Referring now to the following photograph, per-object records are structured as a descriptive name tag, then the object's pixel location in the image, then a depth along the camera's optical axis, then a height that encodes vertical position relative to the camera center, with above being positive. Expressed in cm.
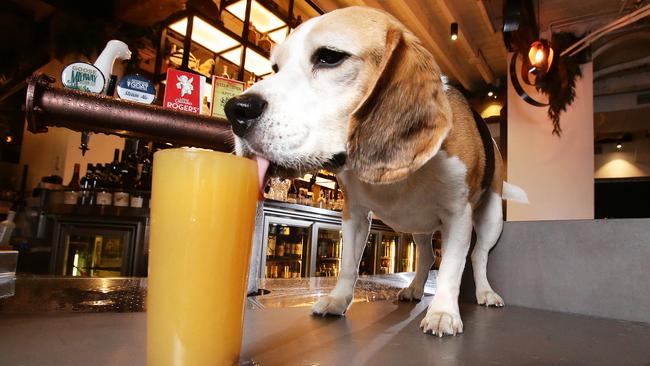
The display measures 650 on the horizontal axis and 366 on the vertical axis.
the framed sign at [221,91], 109 +36
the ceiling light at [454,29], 408 +210
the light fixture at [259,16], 374 +203
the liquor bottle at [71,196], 296 +15
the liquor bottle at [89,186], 294 +26
